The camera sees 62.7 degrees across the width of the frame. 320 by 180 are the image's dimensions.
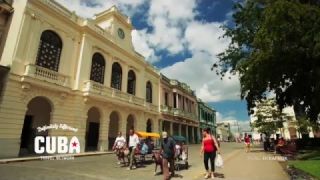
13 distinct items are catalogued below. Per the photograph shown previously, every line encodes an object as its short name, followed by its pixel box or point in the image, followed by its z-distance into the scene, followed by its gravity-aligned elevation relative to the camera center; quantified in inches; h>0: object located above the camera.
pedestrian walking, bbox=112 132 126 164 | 513.7 +20.7
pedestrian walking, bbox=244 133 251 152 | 930.4 +53.9
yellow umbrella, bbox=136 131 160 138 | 672.0 +56.6
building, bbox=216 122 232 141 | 3629.4 +382.6
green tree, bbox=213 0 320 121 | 549.6 +239.1
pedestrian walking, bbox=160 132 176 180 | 345.2 +10.4
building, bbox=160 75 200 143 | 1457.4 +286.6
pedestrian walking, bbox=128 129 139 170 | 450.6 +21.4
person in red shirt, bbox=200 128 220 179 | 347.6 +10.8
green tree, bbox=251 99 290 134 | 1218.6 +187.0
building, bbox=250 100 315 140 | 1282.0 +227.2
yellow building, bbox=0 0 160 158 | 637.9 +235.2
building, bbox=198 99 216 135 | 2151.8 +366.8
